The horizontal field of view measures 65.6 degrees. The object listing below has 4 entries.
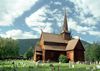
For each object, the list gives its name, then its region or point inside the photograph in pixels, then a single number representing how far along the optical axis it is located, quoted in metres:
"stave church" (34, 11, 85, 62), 28.10
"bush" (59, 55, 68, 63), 26.71
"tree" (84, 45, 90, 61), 53.61
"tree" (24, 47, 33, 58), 54.16
